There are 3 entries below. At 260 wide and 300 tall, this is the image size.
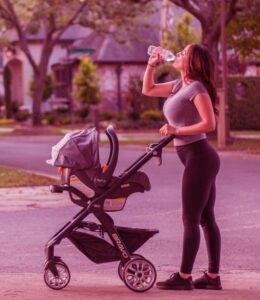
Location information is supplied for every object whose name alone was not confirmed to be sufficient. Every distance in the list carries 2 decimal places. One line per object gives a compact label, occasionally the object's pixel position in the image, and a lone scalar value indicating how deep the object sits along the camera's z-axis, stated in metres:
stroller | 7.15
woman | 7.13
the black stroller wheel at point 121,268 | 7.24
